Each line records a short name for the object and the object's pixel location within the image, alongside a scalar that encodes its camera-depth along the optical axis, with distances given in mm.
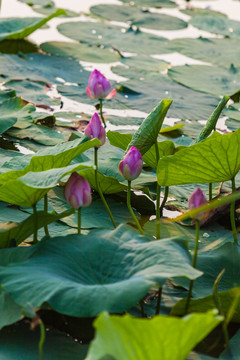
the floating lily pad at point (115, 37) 7410
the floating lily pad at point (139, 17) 8508
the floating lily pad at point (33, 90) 5581
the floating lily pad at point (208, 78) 6145
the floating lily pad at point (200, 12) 9406
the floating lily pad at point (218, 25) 8430
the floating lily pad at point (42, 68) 6180
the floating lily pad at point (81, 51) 6863
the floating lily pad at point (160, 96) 5609
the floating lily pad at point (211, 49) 7152
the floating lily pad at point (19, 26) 6555
